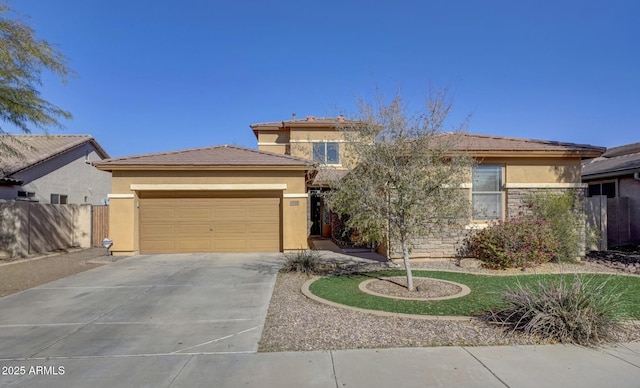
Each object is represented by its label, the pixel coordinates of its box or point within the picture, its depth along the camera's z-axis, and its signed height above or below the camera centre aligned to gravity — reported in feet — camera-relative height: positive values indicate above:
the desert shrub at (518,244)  34.30 -3.60
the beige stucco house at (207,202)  47.01 +0.43
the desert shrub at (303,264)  33.63 -5.23
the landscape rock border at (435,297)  24.13 -5.79
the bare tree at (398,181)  24.49 +1.57
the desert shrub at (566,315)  16.74 -4.98
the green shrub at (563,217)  36.99 -1.22
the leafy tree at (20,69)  28.86 +10.54
